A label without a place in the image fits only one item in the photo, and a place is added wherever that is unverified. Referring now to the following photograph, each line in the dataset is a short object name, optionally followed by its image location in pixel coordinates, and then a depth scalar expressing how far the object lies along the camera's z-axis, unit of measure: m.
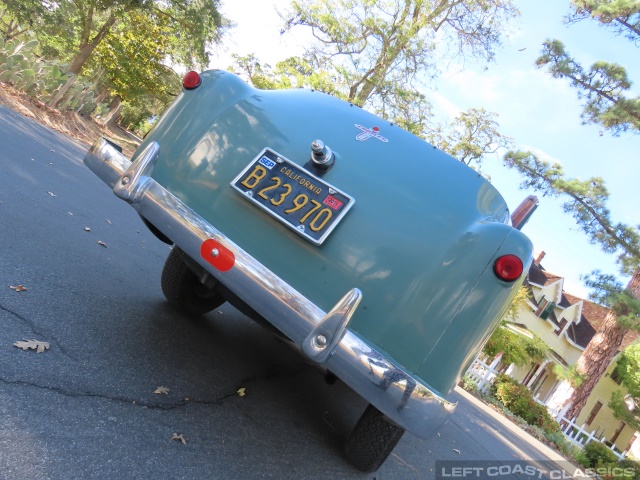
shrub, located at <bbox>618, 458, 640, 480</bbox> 12.88
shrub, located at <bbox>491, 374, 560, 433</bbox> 13.48
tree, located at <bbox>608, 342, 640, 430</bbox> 18.53
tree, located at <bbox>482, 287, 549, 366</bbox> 16.33
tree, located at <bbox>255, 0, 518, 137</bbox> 15.12
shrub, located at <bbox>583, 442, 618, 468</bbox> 12.12
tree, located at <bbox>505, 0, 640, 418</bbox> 13.88
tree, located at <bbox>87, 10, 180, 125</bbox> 20.02
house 29.22
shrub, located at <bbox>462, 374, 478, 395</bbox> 13.55
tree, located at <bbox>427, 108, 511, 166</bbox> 21.34
